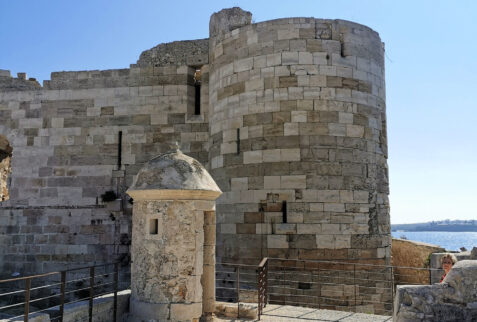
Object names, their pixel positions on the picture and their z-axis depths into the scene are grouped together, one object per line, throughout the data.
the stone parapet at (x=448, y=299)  4.65
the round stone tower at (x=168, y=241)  5.50
